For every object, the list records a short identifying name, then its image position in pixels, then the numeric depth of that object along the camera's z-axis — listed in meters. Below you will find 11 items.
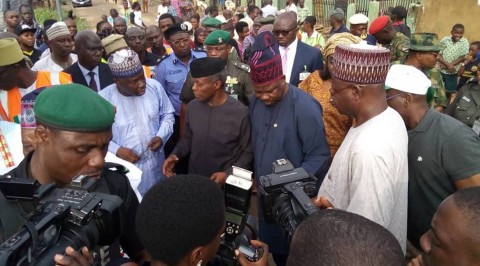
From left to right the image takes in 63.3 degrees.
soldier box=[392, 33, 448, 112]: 3.83
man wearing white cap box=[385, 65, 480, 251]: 2.11
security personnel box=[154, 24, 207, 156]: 4.52
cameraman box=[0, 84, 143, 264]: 1.65
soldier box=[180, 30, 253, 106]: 4.03
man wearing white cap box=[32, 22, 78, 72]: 4.88
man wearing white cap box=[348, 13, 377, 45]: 6.87
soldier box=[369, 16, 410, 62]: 5.13
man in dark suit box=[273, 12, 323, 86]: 4.54
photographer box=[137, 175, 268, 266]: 1.28
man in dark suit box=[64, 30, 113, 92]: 4.25
